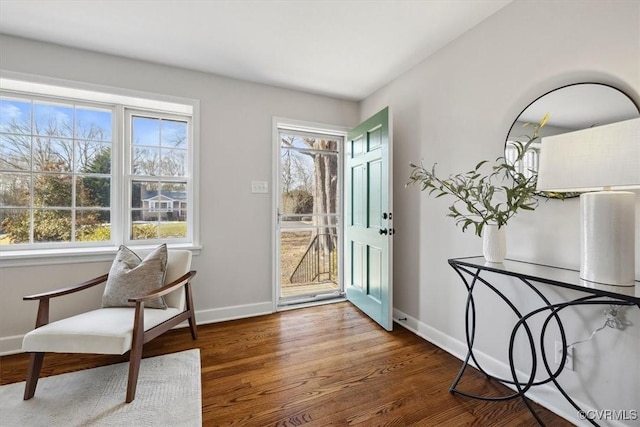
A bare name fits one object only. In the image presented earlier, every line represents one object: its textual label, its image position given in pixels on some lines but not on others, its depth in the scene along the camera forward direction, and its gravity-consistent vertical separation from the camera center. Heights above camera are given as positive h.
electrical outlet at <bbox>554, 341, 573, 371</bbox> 1.48 -0.78
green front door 2.52 -0.05
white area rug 1.44 -1.07
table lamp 1.04 +0.13
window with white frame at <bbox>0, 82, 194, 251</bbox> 2.30 +0.38
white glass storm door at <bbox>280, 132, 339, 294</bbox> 3.36 +0.09
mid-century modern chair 1.58 -0.70
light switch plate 2.90 +0.30
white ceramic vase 1.63 -0.18
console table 1.10 -0.30
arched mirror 1.33 +0.54
